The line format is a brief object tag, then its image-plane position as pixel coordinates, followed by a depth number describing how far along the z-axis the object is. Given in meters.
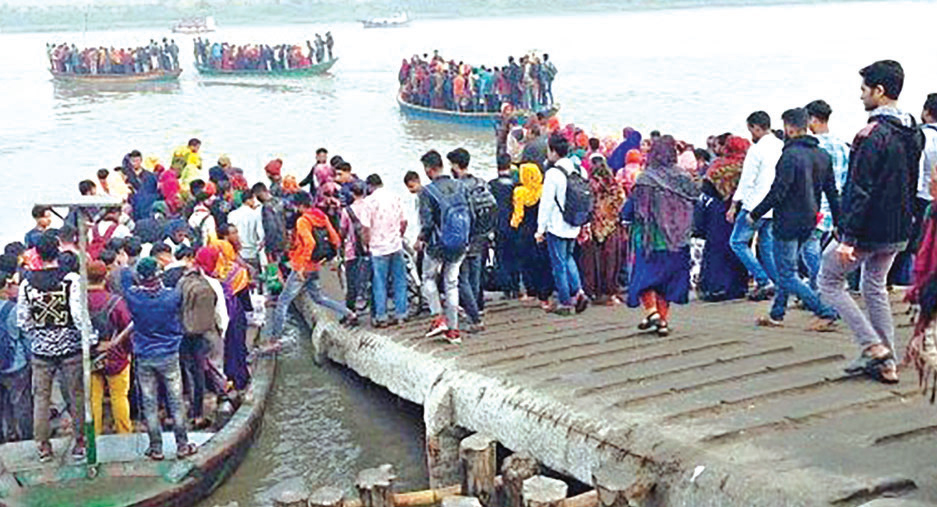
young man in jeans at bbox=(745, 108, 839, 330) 7.44
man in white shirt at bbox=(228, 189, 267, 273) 10.62
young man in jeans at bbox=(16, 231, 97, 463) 7.14
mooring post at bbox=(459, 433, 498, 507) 6.31
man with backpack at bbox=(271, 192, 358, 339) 9.20
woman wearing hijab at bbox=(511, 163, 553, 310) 9.05
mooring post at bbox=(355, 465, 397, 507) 6.10
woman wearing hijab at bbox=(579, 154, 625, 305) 9.13
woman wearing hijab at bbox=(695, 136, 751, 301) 8.89
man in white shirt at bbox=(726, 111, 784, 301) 8.03
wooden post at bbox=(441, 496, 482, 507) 5.50
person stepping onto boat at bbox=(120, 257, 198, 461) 7.16
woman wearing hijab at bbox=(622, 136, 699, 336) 7.52
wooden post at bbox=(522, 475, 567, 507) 5.41
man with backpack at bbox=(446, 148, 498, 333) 8.31
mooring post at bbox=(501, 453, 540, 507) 6.11
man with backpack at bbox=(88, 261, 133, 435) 7.45
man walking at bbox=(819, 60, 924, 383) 5.77
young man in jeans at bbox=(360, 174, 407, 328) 8.84
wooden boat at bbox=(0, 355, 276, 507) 6.96
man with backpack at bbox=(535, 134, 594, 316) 8.47
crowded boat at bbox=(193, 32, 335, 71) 45.62
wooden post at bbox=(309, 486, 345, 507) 5.94
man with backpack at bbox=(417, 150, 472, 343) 8.07
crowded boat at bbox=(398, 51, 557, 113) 28.22
